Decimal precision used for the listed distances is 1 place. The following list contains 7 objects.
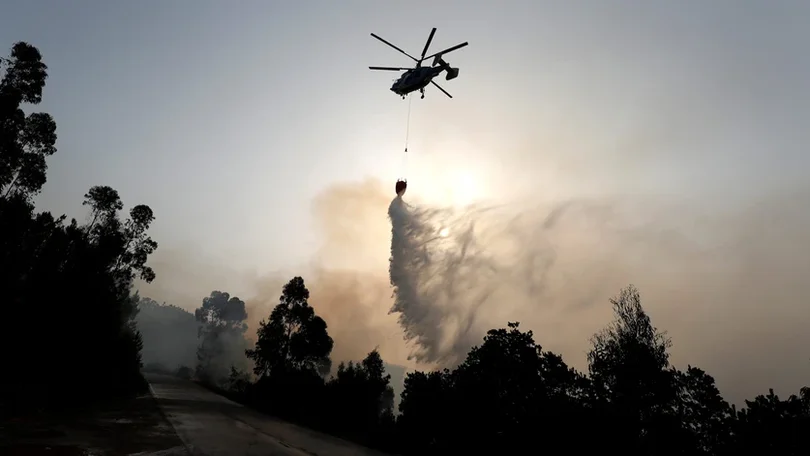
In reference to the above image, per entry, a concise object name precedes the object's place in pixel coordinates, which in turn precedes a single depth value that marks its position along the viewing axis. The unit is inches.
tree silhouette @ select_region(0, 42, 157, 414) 1053.2
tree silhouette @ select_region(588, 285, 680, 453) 953.5
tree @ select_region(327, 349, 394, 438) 1931.6
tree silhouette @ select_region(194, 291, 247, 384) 4325.8
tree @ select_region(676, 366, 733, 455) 922.1
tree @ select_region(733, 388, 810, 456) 757.9
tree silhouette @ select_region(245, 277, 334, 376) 2046.0
